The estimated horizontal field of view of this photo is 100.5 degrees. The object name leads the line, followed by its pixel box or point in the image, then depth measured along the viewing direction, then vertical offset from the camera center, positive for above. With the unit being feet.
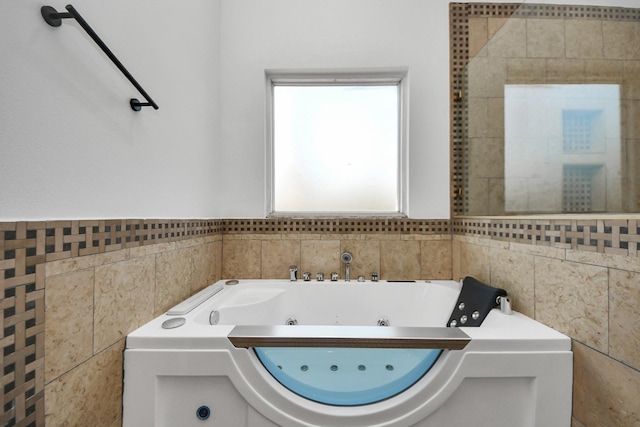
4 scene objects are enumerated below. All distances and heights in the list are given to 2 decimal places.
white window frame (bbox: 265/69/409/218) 6.03 +2.57
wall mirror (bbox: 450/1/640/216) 3.69 +1.82
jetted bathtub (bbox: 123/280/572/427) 2.88 -1.80
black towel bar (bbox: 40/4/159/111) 2.17 +1.63
